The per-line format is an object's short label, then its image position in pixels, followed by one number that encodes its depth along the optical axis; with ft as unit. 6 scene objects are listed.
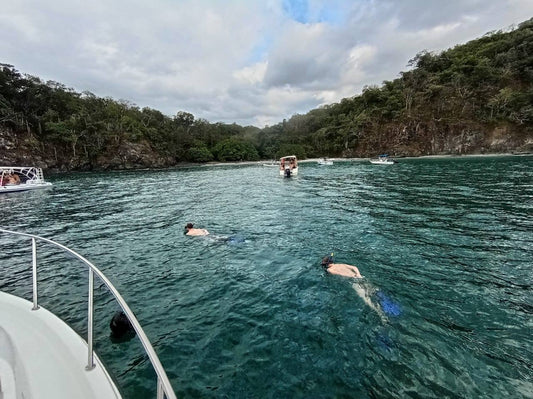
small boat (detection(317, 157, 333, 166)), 218.09
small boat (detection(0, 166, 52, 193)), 95.73
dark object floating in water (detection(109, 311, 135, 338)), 17.46
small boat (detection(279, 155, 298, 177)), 122.21
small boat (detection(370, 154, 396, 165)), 176.49
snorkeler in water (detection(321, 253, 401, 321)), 19.36
